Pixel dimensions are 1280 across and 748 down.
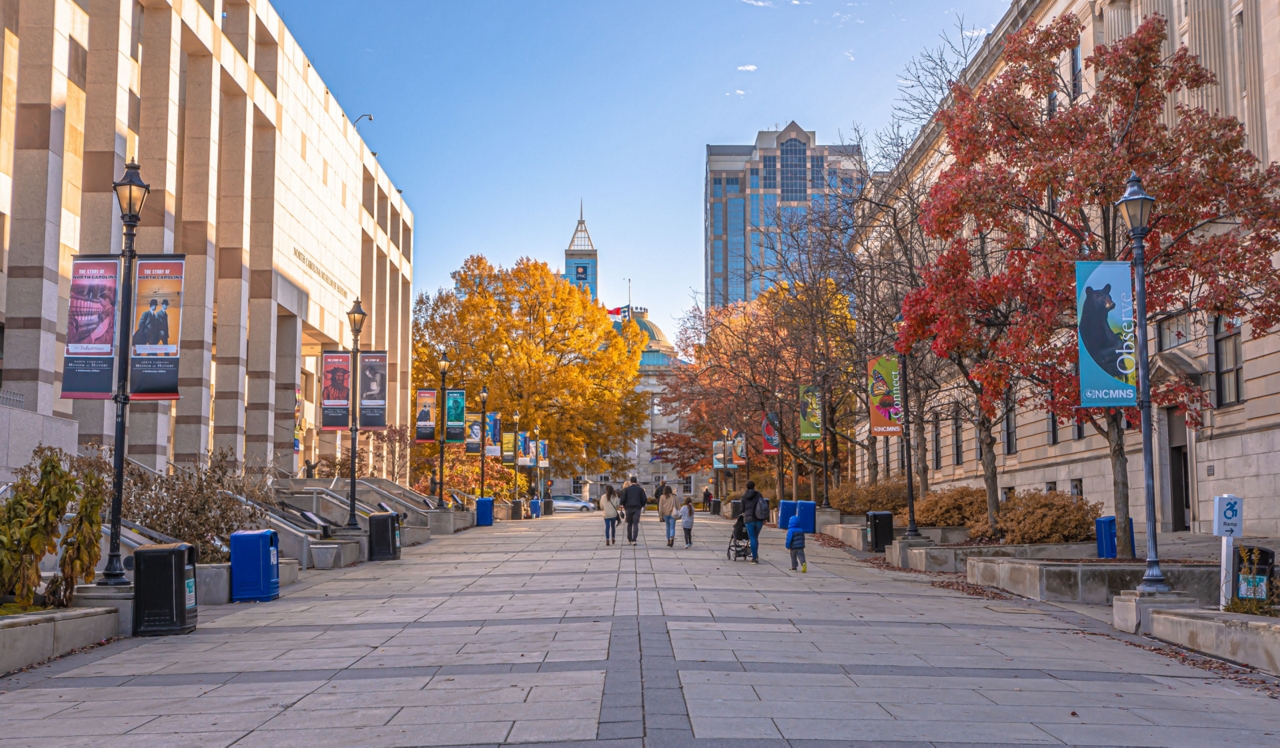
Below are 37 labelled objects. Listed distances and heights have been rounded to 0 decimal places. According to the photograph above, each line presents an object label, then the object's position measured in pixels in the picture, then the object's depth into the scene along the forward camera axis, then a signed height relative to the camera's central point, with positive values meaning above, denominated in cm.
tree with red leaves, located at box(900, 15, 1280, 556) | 1730 +441
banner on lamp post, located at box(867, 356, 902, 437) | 2555 +184
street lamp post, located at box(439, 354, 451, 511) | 3843 +192
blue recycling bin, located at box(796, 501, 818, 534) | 3393 -122
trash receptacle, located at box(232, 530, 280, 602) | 1617 -133
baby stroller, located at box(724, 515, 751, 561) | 2342 -145
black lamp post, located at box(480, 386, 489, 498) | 4397 +227
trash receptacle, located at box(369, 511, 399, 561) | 2445 -136
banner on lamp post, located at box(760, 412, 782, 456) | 3925 +125
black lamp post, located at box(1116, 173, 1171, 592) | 1364 +189
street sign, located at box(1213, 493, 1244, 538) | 1238 -49
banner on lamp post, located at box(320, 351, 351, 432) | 3247 +264
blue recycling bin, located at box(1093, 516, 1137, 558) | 1798 -103
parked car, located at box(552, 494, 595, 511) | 7864 -215
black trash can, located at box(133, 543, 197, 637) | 1260 -133
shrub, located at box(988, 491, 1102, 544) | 2045 -88
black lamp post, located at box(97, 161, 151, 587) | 1315 +174
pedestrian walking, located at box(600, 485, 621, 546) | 2844 -100
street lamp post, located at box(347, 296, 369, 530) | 2517 +227
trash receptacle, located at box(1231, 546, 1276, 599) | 1202 -109
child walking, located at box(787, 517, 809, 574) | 2086 -127
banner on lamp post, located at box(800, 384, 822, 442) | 3192 +170
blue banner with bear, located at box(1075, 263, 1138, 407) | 1457 +178
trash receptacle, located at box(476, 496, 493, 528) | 4191 -138
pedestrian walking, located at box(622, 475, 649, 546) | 2816 -76
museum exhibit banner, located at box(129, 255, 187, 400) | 1598 +246
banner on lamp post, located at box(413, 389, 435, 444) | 4338 +230
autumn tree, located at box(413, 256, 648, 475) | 5478 +626
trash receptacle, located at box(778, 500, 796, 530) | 3672 -122
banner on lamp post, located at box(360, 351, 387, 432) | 3200 +256
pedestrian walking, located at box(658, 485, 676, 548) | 2800 -93
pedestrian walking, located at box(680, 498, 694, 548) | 2762 -108
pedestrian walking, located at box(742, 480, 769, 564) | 2309 -80
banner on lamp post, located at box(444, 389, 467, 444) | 4163 +228
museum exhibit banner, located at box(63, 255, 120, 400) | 1802 +279
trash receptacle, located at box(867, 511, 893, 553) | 2691 -141
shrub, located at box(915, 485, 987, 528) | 2652 -85
